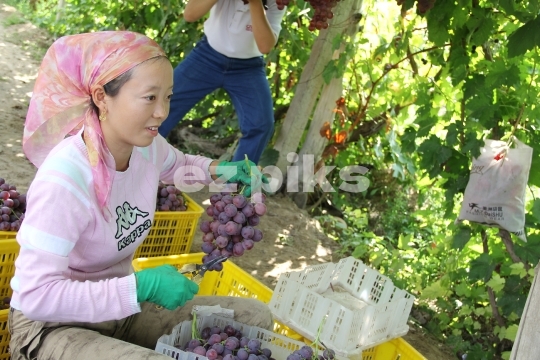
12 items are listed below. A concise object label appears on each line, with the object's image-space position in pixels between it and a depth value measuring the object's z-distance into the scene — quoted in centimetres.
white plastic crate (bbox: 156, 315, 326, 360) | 197
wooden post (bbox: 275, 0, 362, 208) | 478
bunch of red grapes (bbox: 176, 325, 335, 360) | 184
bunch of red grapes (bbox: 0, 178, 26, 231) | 258
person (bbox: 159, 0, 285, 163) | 350
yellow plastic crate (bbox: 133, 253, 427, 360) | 245
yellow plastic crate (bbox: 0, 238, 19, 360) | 211
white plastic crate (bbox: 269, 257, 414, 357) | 224
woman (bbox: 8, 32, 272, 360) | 162
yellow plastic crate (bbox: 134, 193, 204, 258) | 319
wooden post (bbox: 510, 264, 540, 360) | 142
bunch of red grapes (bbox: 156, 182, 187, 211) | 324
